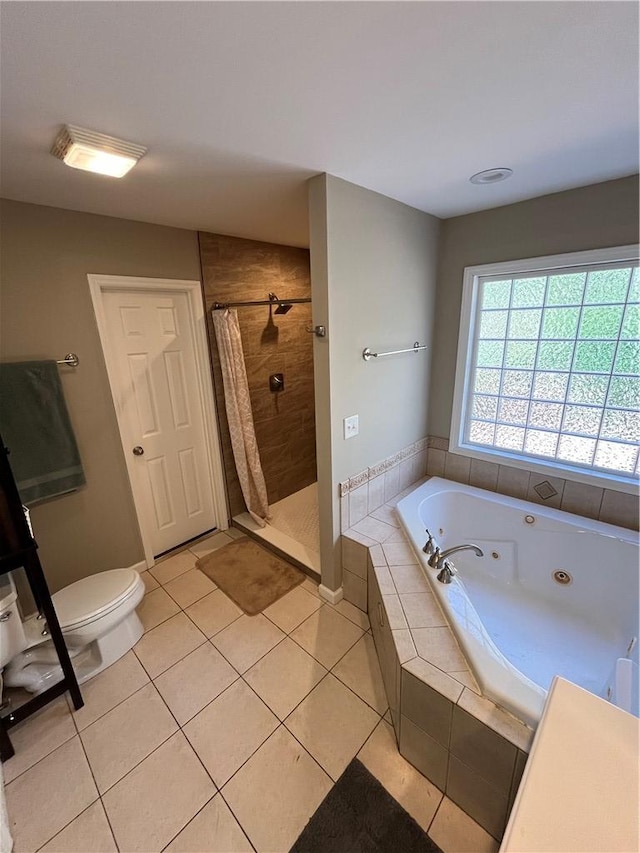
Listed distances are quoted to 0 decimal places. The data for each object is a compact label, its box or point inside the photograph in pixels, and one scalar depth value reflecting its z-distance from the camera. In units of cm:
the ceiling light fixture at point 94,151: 113
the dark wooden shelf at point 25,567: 137
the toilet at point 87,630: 163
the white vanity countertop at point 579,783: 58
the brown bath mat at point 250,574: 227
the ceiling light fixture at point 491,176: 161
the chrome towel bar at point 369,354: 198
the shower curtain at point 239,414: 251
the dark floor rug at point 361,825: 117
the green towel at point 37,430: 175
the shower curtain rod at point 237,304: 248
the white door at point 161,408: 227
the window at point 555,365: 193
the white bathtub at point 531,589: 152
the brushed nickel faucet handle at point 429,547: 189
